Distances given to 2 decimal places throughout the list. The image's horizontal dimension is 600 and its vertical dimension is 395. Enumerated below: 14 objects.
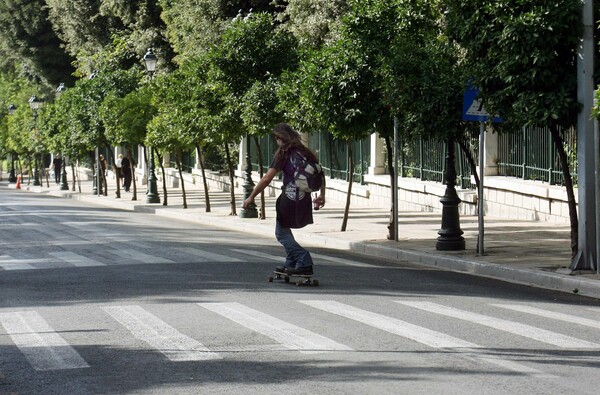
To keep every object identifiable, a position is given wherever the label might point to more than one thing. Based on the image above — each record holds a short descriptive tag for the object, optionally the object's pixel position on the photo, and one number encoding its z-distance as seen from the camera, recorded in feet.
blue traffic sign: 57.98
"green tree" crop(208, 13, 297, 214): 97.45
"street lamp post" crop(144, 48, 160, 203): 137.59
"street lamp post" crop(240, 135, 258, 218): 101.60
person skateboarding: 45.39
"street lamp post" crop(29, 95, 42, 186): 219.82
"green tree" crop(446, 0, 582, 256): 49.62
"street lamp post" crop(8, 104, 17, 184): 258.98
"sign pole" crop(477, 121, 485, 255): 59.00
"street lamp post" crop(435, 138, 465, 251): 63.10
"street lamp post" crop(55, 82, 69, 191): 205.38
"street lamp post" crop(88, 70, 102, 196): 168.52
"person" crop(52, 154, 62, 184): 226.38
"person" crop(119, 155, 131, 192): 183.62
